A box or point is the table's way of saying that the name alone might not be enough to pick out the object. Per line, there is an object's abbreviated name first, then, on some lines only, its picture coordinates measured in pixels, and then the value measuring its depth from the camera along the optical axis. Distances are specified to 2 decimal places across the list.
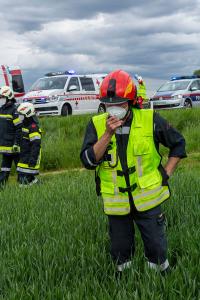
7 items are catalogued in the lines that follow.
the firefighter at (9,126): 9.12
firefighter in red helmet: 3.42
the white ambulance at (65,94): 17.44
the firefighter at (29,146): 8.62
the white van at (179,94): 20.50
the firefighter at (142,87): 15.68
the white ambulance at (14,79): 24.41
